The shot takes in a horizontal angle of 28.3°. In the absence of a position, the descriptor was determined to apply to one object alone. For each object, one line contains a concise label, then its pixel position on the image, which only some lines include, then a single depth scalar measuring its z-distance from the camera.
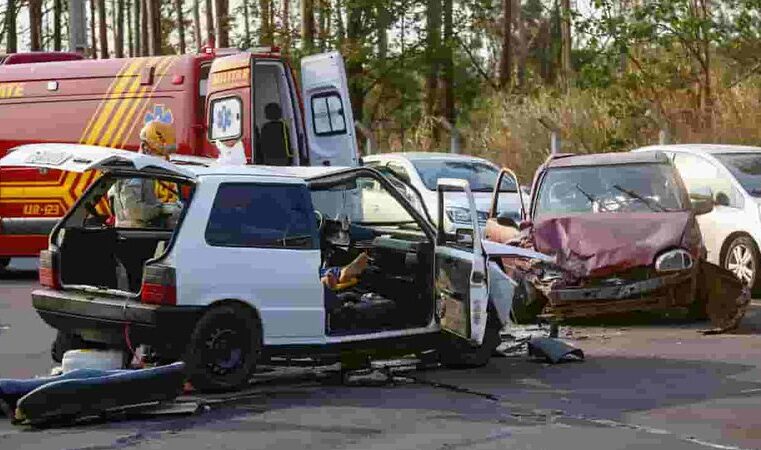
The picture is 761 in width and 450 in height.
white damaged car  10.02
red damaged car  13.41
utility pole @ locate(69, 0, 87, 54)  31.03
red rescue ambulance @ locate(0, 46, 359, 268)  17.70
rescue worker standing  11.34
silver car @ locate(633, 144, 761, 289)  15.87
